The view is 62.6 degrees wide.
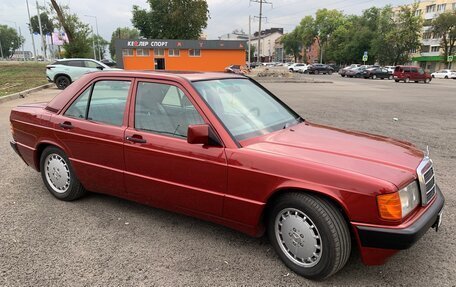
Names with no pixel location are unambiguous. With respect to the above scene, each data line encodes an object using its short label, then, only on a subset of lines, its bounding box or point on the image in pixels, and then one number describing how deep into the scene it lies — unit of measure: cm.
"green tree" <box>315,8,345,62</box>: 9426
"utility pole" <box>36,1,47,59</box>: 4709
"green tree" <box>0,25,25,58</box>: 12688
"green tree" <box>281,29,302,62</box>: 11659
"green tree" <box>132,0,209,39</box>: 6688
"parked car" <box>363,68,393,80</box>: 4394
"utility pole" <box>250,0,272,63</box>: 6410
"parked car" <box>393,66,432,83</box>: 3731
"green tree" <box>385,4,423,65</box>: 6688
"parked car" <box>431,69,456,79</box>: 5057
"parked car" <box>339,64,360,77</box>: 4922
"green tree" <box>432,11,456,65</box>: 6238
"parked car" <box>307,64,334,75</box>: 5547
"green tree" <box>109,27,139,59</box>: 11594
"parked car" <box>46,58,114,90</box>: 1956
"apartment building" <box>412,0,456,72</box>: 7206
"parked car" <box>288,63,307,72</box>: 6274
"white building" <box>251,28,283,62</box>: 16342
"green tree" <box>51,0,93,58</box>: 3544
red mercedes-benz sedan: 268
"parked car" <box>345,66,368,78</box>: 4580
